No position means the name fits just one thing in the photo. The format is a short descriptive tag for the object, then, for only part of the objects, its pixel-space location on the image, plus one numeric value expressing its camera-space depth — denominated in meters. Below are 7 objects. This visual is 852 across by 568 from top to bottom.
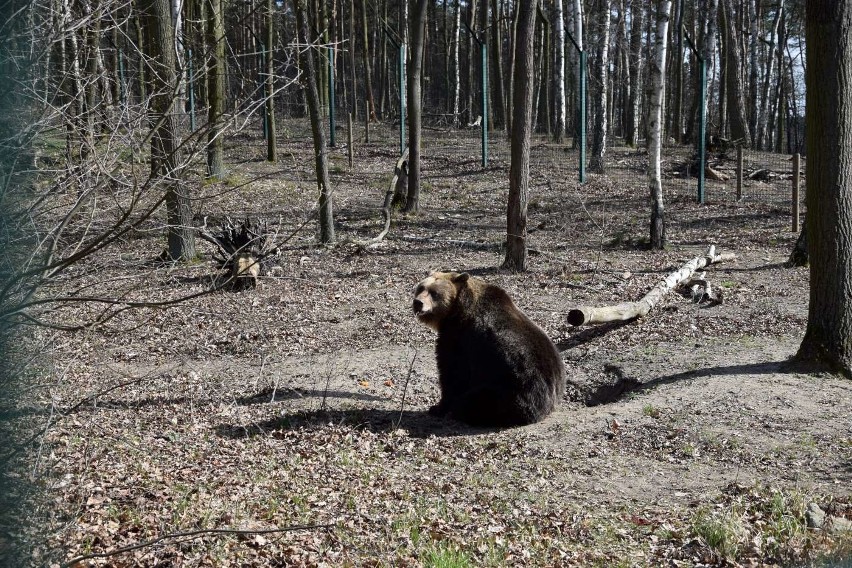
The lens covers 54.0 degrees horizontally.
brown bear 7.77
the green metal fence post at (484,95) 22.45
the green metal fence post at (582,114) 21.10
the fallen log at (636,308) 10.04
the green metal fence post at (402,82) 21.58
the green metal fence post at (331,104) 22.50
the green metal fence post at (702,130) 19.91
